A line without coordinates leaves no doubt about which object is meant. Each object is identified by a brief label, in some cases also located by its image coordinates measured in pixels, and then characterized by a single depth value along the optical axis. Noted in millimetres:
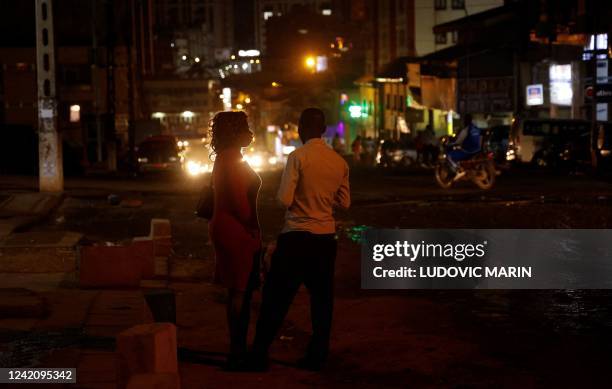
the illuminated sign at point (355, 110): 73000
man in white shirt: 7074
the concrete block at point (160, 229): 13344
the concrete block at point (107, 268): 10969
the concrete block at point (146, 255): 11531
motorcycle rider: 24734
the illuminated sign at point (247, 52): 156500
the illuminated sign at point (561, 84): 42875
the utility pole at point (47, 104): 23875
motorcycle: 24797
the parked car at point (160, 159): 38938
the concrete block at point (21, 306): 8672
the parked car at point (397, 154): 45022
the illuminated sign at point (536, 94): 42906
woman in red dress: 7094
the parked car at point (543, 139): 34625
